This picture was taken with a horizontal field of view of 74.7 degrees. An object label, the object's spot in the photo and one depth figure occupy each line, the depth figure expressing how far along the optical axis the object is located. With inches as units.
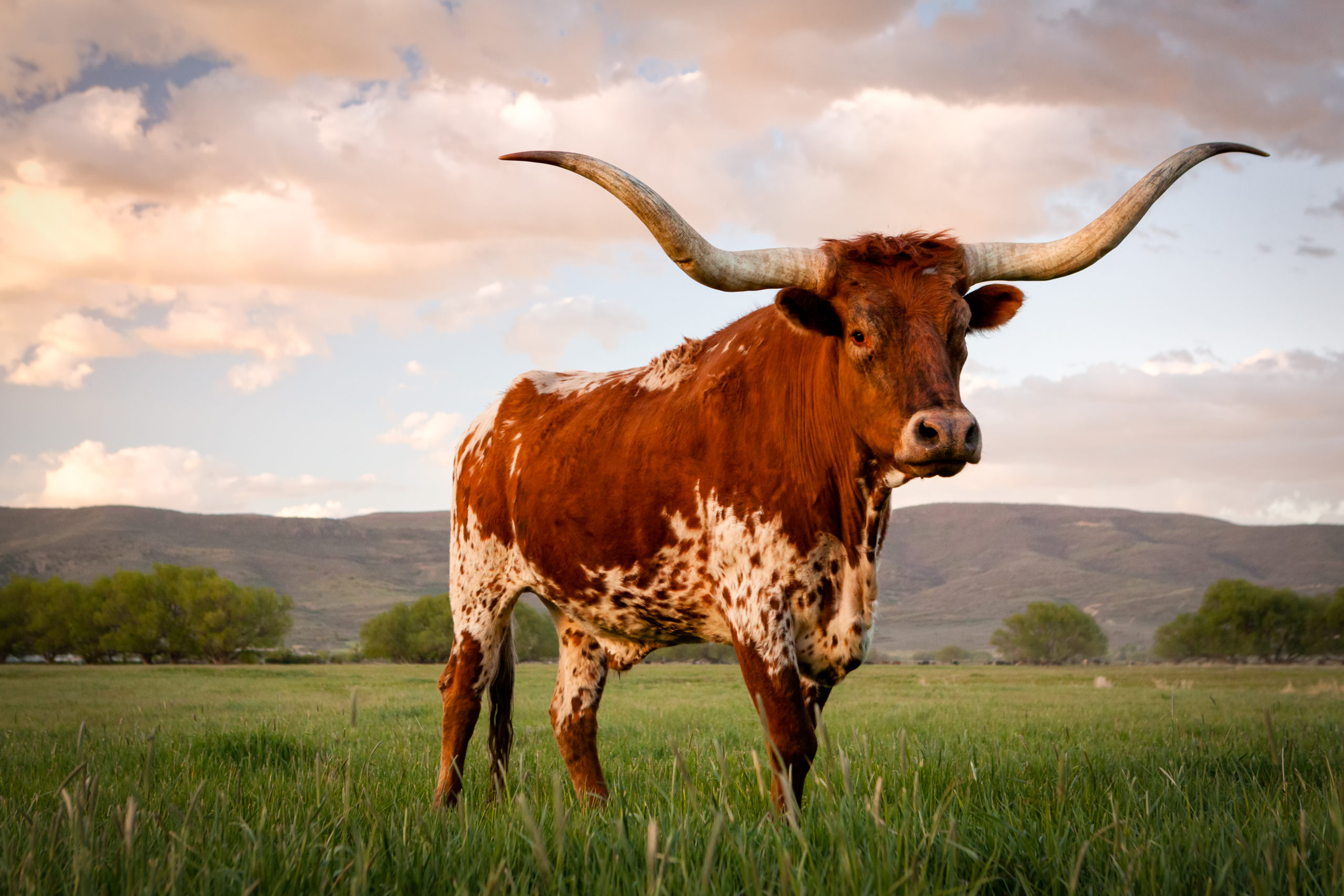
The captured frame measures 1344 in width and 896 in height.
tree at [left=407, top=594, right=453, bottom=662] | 3024.1
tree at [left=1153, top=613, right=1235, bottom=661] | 3518.7
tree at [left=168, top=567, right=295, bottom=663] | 3041.3
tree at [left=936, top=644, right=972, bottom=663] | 4788.4
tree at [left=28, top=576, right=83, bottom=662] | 3063.5
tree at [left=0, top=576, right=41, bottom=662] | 3065.9
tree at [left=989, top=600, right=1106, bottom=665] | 4060.0
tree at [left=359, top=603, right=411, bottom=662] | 3110.2
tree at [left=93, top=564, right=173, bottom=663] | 3004.4
